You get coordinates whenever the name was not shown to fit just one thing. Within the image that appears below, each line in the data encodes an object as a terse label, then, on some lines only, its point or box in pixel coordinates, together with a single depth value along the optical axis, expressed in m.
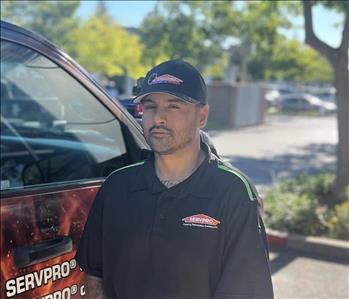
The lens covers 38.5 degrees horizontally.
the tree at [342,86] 6.32
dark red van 1.60
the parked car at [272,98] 37.16
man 1.55
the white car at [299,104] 37.91
